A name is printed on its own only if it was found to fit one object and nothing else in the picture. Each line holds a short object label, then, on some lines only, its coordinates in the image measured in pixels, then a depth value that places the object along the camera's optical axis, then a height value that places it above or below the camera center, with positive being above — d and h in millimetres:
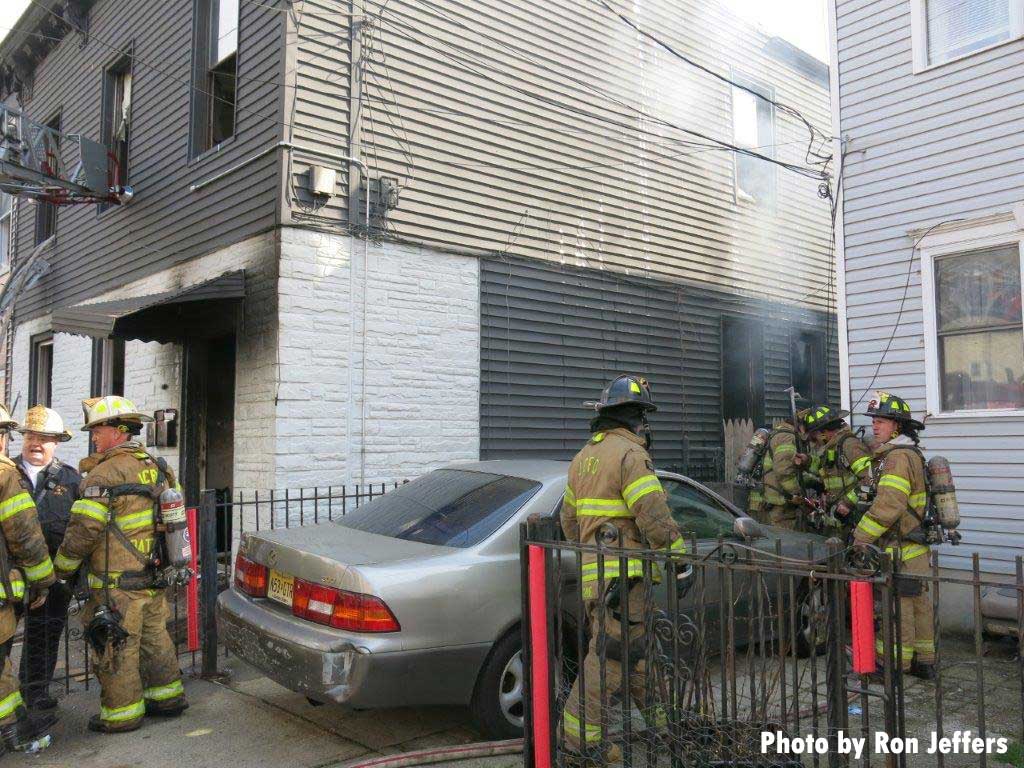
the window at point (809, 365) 13095 +917
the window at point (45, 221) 13836 +3356
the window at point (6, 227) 14875 +3553
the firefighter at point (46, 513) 4980 -523
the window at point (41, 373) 13414 +832
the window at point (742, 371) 12047 +746
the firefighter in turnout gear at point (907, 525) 5566 -676
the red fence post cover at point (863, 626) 2502 -610
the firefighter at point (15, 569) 4180 -730
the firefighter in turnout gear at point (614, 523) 3525 -462
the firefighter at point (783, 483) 7887 -555
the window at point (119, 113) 11078 +4182
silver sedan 3953 -883
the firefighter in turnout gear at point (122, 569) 4625 -803
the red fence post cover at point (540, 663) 3506 -992
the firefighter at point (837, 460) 6809 -326
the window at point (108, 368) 11039 +757
